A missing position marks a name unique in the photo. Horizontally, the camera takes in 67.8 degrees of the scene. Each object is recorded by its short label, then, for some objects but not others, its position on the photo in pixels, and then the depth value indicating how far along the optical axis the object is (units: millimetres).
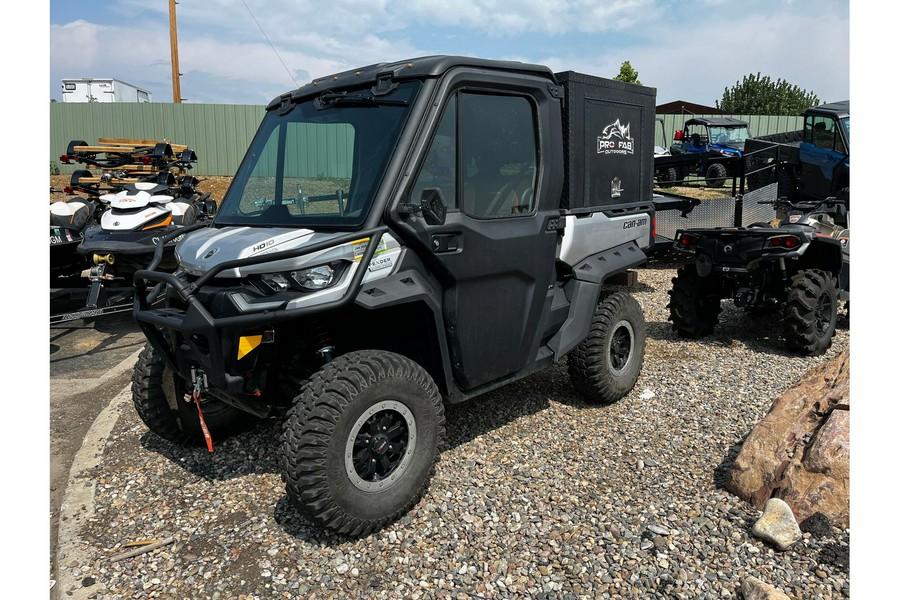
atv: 6461
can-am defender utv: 3232
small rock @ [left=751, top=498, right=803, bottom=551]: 3191
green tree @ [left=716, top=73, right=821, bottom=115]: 46656
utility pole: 19469
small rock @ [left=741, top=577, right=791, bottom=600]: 2750
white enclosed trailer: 28391
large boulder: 3367
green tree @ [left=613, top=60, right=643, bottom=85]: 37625
